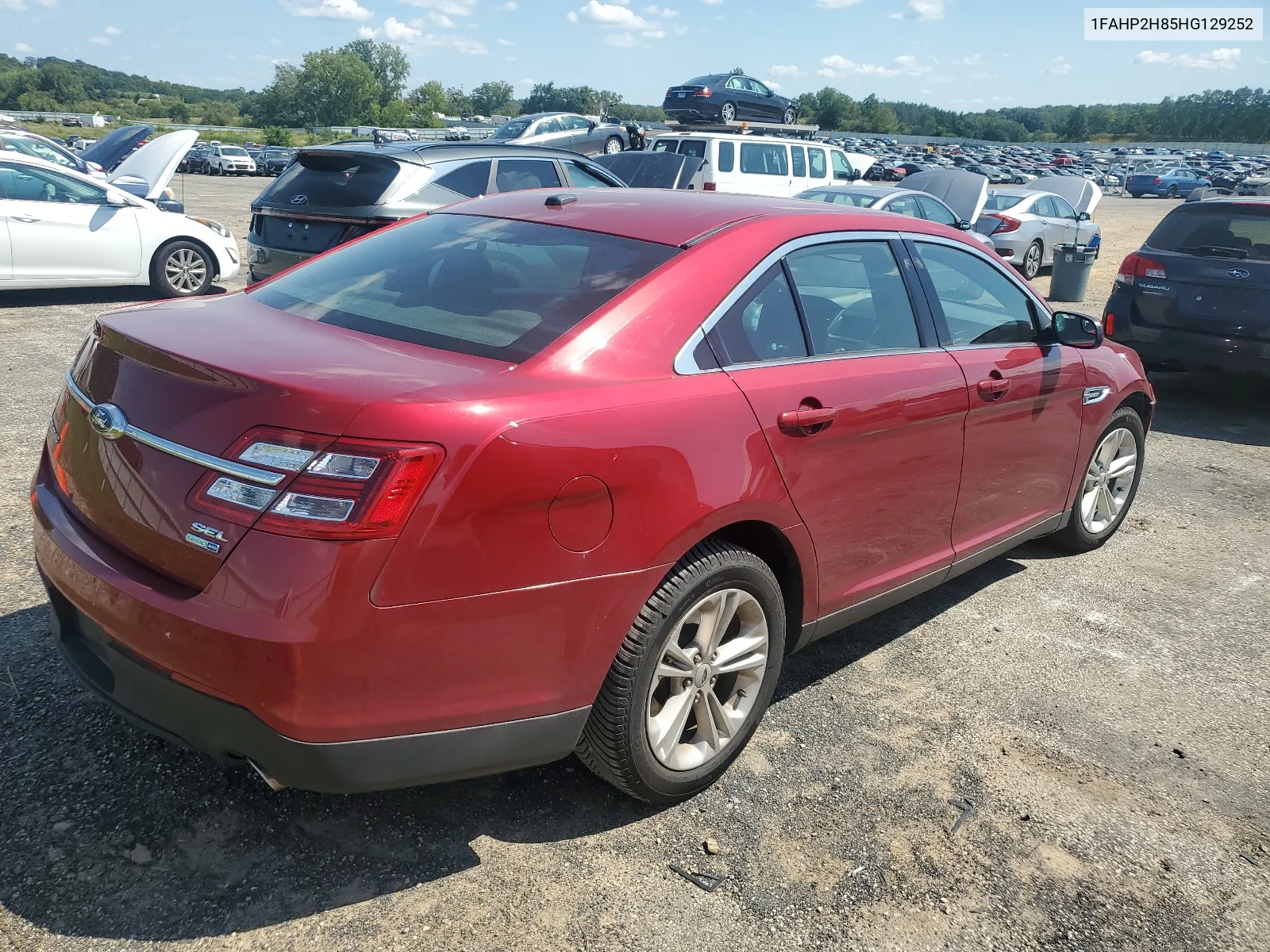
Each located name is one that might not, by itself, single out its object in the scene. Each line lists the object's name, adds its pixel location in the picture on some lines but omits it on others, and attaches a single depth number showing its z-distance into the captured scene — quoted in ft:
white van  55.21
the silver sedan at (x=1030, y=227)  52.21
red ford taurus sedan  7.14
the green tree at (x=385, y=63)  423.23
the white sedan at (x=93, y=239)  32.12
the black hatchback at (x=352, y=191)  25.63
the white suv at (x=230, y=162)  148.77
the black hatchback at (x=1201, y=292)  24.61
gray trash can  44.39
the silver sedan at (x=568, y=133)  68.03
